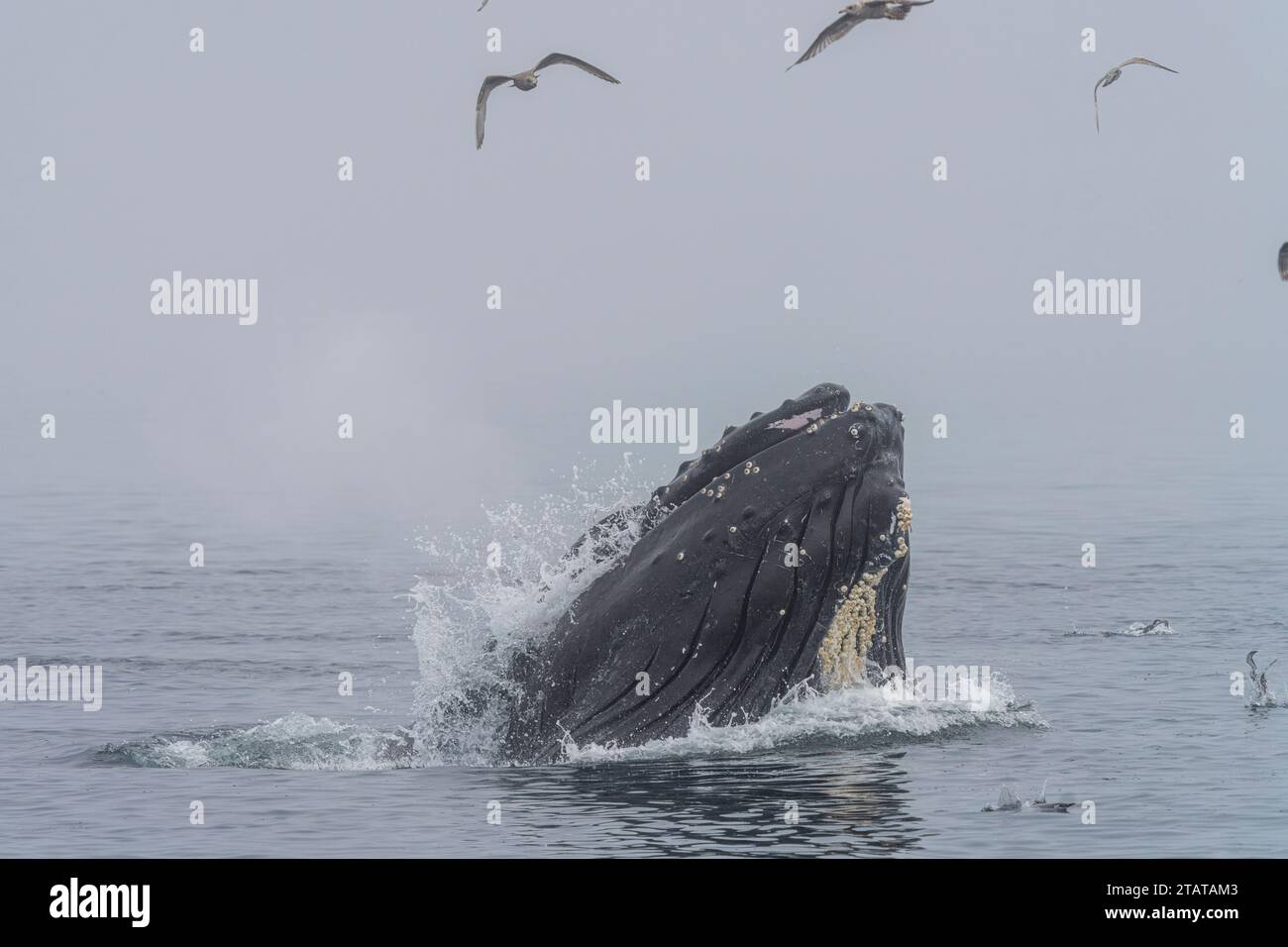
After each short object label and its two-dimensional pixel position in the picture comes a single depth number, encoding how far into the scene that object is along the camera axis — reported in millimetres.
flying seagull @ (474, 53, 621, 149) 19922
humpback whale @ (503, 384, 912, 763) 13945
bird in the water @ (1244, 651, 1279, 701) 18486
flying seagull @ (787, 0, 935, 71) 18844
